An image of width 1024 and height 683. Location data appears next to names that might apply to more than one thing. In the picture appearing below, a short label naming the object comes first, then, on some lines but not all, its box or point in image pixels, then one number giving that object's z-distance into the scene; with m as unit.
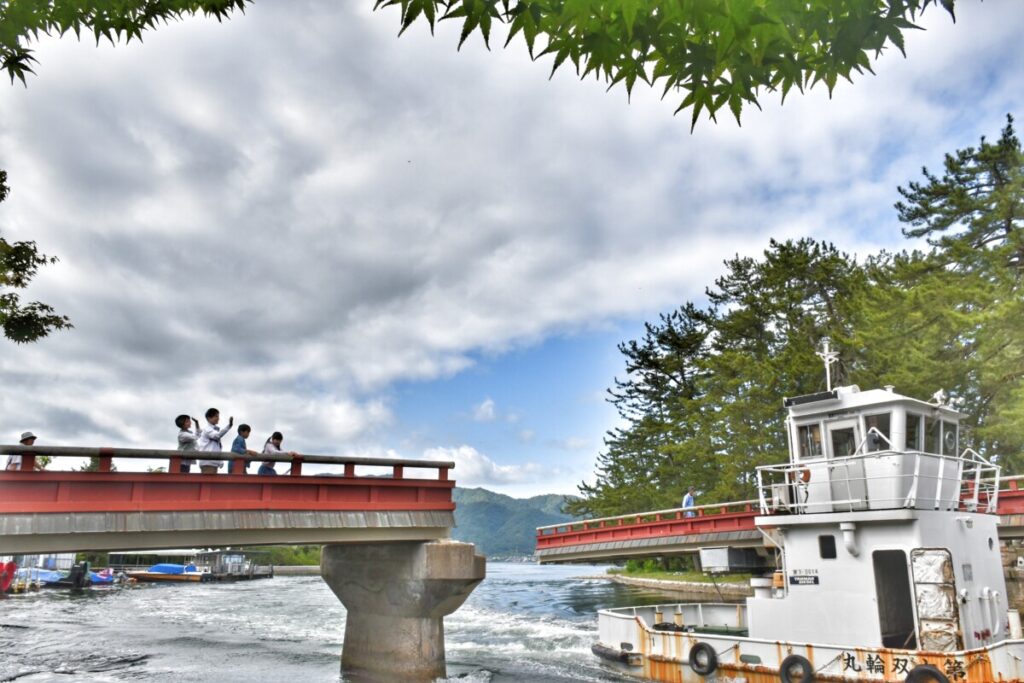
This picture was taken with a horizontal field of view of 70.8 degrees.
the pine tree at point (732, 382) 38.91
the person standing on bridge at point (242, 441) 14.36
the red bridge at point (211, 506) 11.58
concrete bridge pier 15.07
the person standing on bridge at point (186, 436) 14.10
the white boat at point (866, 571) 13.38
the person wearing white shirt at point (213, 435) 14.27
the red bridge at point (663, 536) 21.48
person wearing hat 11.68
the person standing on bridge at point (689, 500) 25.75
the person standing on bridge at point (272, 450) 14.38
